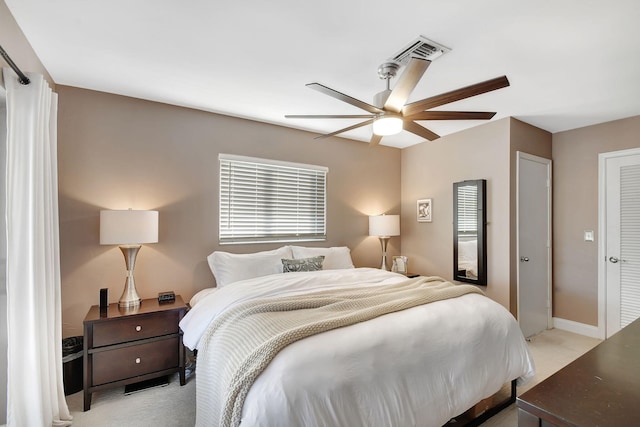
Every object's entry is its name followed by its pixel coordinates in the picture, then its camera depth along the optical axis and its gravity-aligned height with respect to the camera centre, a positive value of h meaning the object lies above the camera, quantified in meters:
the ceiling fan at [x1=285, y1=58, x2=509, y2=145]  1.67 +0.72
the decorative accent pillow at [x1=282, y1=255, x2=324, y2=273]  3.12 -0.54
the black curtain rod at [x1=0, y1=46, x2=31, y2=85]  1.57 +0.83
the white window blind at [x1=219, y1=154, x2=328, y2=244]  3.36 +0.17
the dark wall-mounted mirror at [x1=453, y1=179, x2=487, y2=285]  3.58 -0.21
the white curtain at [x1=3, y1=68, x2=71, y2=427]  1.73 -0.26
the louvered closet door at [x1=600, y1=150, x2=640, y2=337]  3.31 -0.28
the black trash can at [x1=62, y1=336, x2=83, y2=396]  2.38 -1.23
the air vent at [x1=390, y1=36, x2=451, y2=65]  1.96 +1.14
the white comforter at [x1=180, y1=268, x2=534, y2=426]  1.29 -0.80
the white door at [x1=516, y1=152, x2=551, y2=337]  3.49 -0.34
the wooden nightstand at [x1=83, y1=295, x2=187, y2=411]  2.23 -1.04
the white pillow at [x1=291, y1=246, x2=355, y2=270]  3.46 -0.48
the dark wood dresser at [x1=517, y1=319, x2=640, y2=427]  0.75 -0.51
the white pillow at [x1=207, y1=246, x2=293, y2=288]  2.93 -0.52
